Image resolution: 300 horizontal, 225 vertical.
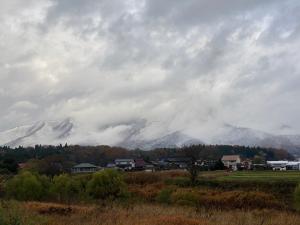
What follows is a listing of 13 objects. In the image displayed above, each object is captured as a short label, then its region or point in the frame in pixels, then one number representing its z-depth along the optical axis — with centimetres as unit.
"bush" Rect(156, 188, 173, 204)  4524
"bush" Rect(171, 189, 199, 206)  4032
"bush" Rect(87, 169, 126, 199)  4583
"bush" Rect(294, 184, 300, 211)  4267
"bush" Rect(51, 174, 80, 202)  4703
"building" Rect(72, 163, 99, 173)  12335
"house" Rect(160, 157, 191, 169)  13791
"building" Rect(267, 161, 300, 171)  12787
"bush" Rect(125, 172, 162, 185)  8028
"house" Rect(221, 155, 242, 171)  13832
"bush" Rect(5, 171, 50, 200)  4425
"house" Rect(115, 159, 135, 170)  13968
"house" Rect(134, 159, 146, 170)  13212
